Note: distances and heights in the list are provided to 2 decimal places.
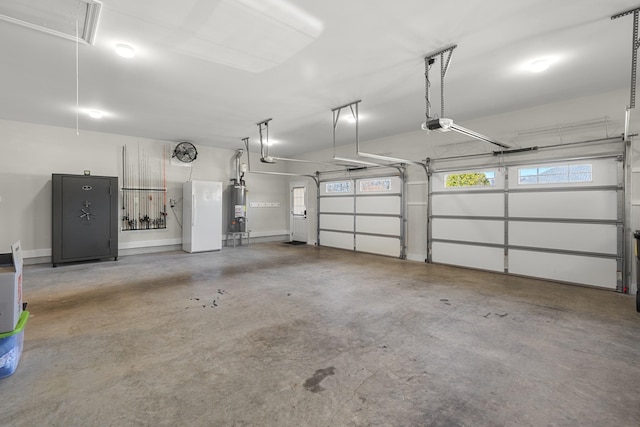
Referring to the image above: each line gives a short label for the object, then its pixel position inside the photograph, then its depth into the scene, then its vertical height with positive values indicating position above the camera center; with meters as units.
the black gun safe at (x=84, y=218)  5.49 -0.10
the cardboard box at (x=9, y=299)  1.97 -0.59
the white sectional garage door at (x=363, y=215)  6.79 -0.04
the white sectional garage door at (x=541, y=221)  4.18 -0.12
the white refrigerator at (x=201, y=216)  7.09 -0.08
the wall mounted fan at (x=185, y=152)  7.27 +1.55
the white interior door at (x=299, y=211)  9.25 +0.07
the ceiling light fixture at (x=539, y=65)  3.23 +1.70
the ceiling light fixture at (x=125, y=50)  2.85 +1.64
